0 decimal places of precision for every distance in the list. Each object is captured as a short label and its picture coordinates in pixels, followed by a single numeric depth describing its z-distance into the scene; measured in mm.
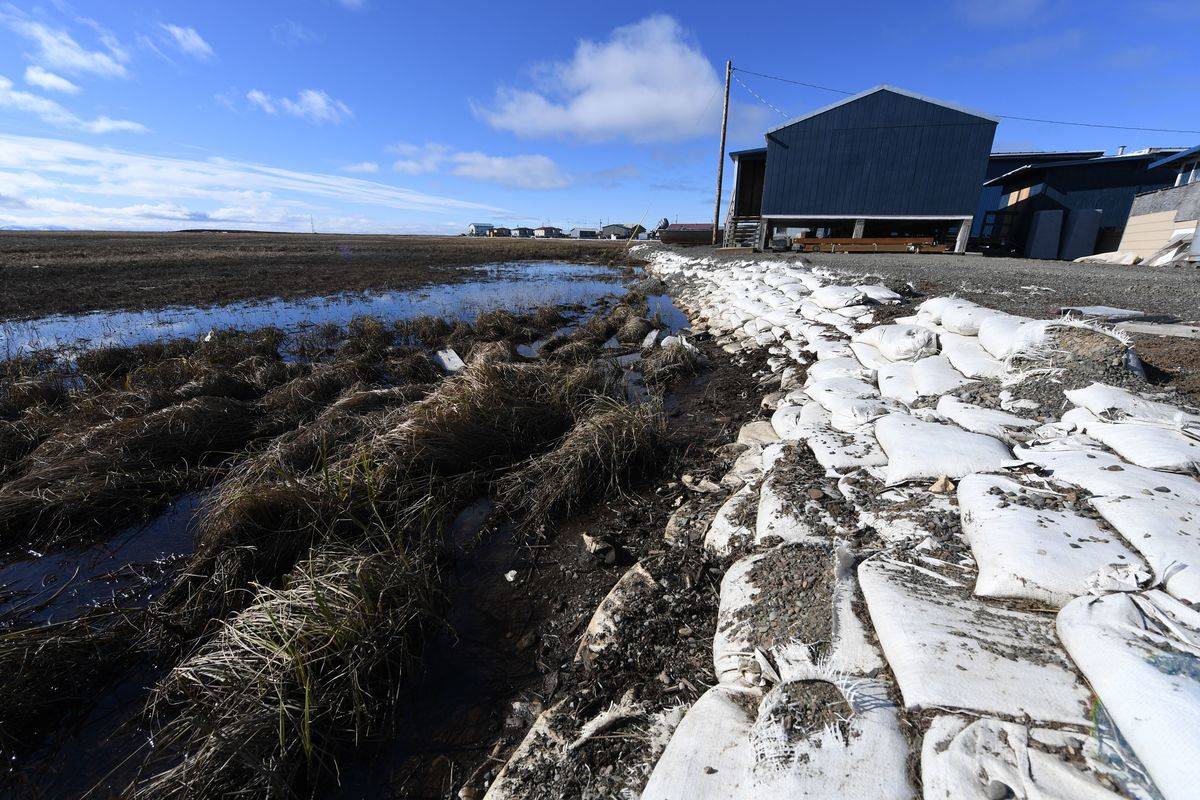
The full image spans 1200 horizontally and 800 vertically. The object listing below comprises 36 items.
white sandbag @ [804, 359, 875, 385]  4016
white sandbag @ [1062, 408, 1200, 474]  1897
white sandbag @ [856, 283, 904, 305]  5625
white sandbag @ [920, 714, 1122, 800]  1001
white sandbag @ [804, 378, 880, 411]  3445
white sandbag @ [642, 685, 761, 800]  1242
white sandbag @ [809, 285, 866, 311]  5641
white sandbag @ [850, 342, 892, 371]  4098
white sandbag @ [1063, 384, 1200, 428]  2183
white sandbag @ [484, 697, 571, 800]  1485
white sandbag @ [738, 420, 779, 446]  3576
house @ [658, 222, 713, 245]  27688
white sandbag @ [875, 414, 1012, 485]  2234
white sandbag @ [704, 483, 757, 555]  2408
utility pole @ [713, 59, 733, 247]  17250
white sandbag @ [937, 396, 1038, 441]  2504
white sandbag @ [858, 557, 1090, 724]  1199
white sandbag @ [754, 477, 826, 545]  2143
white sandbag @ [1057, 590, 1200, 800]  939
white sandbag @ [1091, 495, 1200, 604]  1375
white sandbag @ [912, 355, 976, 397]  3260
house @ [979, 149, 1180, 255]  15148
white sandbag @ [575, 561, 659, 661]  2027
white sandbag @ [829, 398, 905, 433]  3053
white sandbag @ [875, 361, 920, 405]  3396
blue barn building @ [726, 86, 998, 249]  14211
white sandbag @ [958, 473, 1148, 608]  1511
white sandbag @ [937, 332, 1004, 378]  3213
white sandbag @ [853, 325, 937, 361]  3932
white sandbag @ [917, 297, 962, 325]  4174
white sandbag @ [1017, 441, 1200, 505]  1758
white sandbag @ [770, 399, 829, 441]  3148
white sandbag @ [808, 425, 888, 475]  2613
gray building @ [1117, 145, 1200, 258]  11539
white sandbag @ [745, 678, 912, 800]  1120
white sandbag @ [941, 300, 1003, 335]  3755
